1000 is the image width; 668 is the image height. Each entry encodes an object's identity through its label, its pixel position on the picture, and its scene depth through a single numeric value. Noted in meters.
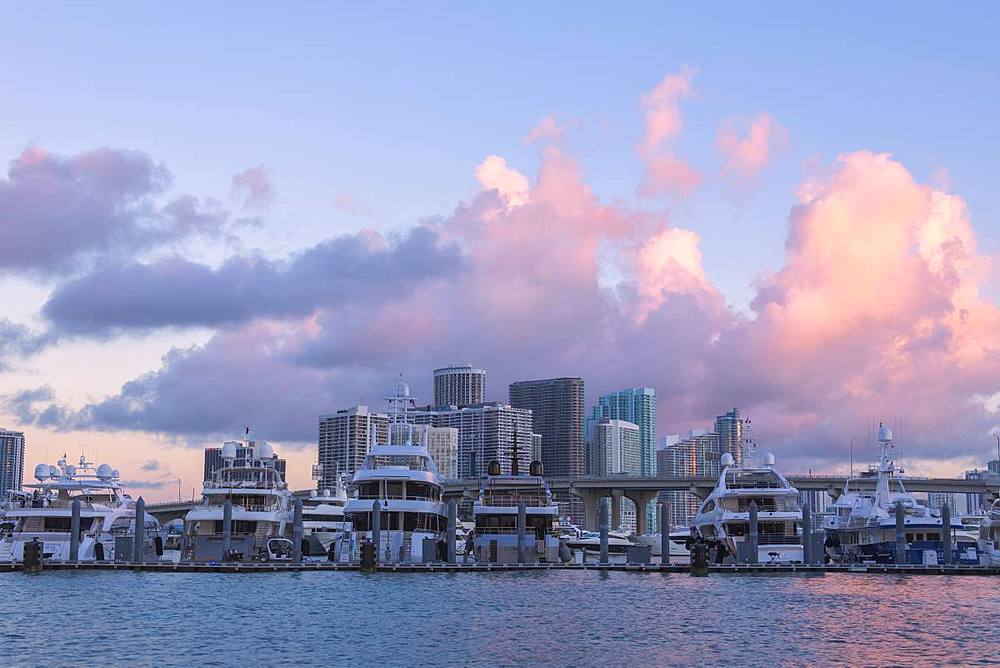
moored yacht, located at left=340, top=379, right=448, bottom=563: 104.94
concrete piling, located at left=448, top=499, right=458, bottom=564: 102.56
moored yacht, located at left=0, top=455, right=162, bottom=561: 106.12
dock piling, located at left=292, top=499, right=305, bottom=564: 96.17
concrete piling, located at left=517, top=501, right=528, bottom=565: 101.75
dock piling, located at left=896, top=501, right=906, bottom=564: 101.00
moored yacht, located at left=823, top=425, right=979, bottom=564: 107.56
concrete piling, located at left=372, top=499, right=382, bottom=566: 96.69
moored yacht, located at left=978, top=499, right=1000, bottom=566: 106.00
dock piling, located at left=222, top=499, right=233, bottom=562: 99.50
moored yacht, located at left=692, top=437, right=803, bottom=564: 106.56
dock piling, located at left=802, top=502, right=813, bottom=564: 102.22
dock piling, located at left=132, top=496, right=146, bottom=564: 98.81
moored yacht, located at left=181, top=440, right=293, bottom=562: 106.81
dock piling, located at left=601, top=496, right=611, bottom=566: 104.47
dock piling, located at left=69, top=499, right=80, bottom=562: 99.25
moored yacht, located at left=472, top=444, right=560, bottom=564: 107.00
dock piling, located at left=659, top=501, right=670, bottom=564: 107.50
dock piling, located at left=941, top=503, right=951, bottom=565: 102.19
